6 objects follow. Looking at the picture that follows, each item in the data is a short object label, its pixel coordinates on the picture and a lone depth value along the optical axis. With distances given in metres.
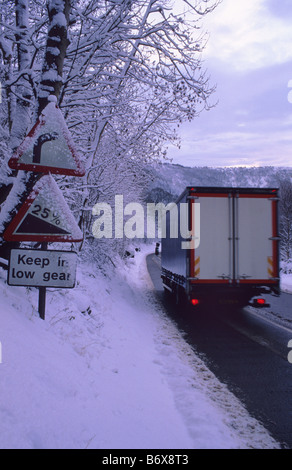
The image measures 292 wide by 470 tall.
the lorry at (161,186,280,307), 9.18
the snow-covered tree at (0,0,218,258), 5.19
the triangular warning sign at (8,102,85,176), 3.98
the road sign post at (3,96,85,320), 4.02
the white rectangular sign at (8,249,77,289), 4.16
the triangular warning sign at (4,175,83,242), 4.04
